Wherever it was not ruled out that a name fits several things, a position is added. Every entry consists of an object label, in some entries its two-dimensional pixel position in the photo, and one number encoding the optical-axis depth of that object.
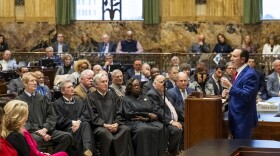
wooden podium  7.72
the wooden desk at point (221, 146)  5.08
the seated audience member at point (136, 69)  14.43
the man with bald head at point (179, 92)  10.59
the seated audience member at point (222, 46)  17.48
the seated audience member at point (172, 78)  12.05
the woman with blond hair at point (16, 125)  6.61
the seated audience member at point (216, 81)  12.47
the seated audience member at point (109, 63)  14.88
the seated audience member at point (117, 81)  11.27
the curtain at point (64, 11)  19.22
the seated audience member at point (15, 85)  12.42
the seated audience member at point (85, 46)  18.41
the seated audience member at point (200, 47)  17.44
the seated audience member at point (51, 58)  15.71
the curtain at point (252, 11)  18.03
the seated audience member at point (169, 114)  10.16
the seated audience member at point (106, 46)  18.08
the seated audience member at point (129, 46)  17.95
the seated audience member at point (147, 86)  11.06
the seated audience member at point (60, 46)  18.19
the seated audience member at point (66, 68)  14.31
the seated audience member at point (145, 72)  13.77
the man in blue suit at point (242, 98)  7.74
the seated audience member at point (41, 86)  11.24
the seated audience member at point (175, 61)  15.28
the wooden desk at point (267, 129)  8.47
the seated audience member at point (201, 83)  12.27
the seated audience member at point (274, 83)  13.20
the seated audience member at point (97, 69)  13.01
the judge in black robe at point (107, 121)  9.70
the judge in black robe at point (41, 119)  9.37
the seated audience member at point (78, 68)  12.81
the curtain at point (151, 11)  18.72
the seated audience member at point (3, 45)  18.38
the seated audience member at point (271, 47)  17.19
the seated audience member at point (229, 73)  12.93
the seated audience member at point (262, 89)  13.19
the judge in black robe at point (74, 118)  9.62
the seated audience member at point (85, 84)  10.74
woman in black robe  9.90
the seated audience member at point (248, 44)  17.36
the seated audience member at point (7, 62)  16.39
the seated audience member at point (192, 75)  13.26
